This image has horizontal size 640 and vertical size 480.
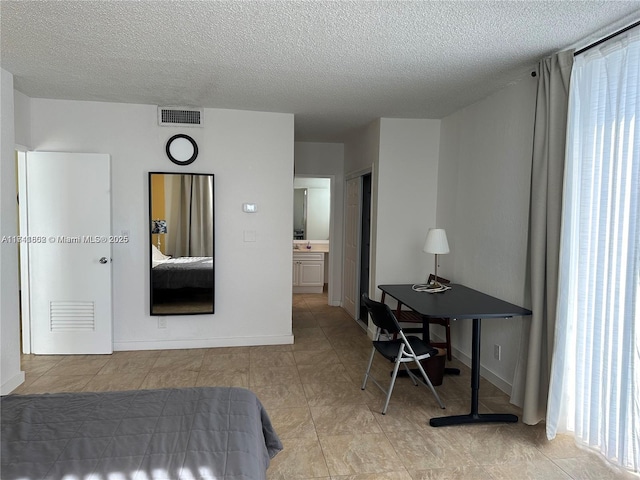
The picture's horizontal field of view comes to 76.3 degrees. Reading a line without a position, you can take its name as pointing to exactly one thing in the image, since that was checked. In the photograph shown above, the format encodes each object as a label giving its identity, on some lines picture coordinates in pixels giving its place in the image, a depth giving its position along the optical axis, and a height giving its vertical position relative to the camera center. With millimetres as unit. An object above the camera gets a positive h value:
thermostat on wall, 4445 +112
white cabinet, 7473 -987
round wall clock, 4234 +697
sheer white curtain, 2232 -237
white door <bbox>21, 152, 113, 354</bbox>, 3982 -365
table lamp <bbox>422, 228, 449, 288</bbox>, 3664 -202
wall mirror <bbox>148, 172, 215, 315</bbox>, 4258 -274
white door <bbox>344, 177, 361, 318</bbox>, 5609 -436
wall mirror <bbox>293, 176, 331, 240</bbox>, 8016 +205
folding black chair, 2979 -978
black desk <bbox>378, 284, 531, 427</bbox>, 2842 -643
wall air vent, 4184 +1028
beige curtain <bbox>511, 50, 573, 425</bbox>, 2625 +21
